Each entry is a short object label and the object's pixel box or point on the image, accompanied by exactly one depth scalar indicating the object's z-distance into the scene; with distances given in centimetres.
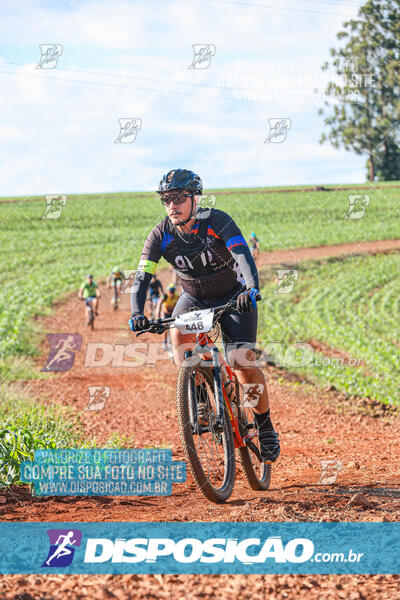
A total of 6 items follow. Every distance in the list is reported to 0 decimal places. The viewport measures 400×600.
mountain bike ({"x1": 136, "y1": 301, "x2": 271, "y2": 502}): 444
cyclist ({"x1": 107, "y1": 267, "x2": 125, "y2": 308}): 2091
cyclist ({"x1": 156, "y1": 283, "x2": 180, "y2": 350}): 1478
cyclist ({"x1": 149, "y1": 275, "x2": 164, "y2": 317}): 1706
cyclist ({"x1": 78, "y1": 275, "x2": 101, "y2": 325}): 1895
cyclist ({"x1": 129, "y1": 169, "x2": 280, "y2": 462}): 489
